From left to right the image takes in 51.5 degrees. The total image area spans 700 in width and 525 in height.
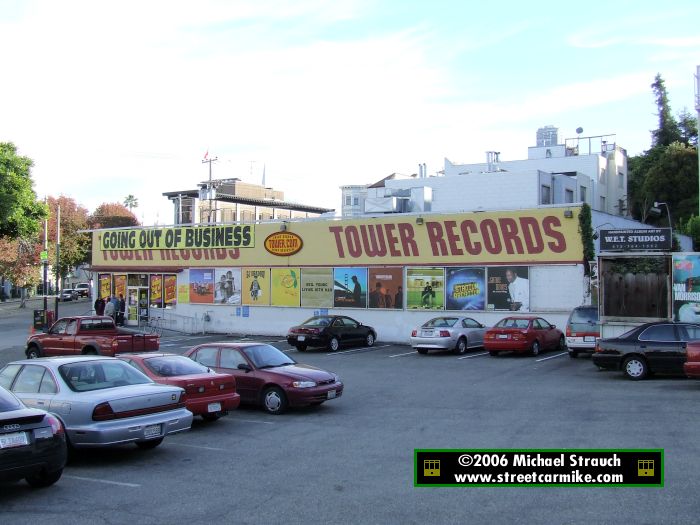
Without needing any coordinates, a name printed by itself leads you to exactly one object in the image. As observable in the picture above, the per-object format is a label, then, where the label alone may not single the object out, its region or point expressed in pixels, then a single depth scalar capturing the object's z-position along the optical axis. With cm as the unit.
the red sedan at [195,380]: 1263
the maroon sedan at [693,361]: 1601
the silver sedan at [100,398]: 1002
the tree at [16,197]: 3719
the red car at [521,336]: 2491
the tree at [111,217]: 8488
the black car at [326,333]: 2820
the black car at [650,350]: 1817
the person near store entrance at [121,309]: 4134
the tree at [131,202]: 13250
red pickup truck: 2248
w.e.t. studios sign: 2338
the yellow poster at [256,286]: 3712
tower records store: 2955
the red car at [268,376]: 1431
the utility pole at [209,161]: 5825
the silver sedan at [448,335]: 2661
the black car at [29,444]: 796
